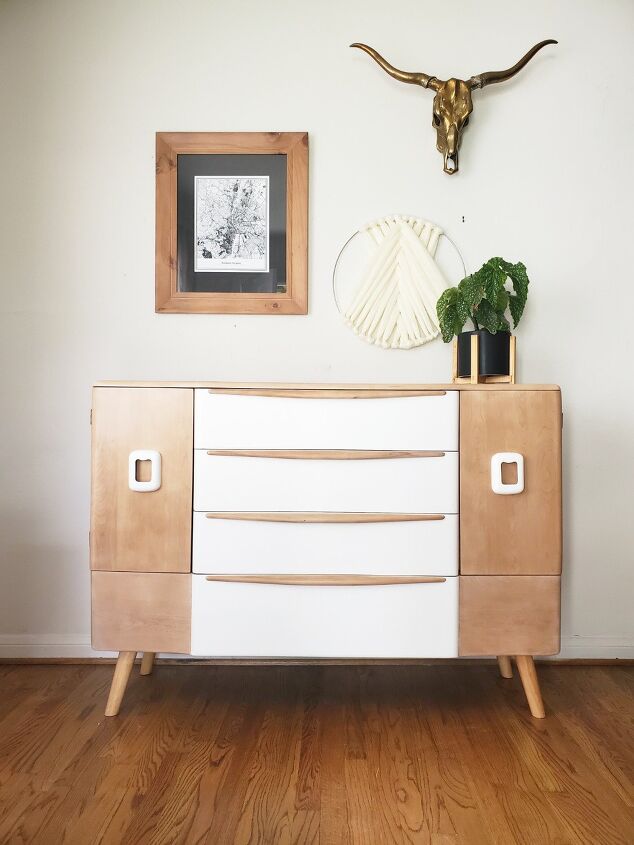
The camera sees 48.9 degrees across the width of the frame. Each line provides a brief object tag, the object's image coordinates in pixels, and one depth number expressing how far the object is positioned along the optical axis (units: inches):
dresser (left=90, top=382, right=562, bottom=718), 67.5
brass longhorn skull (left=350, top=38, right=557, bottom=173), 84.5
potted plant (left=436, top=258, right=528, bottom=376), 74.7
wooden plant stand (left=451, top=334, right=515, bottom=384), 76.7
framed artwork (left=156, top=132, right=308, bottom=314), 87.3
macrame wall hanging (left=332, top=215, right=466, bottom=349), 87.0
